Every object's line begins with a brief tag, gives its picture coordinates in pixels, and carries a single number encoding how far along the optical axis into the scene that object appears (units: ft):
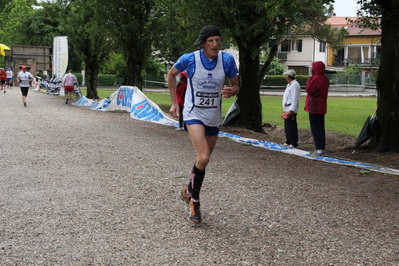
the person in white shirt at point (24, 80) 76.38
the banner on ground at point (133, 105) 59.72
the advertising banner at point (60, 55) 116.16
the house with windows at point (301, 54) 245.04
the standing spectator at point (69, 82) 83.20
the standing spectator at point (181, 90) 44.47
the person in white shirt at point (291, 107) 39.86
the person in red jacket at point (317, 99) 35.17
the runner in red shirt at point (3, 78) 128.24
